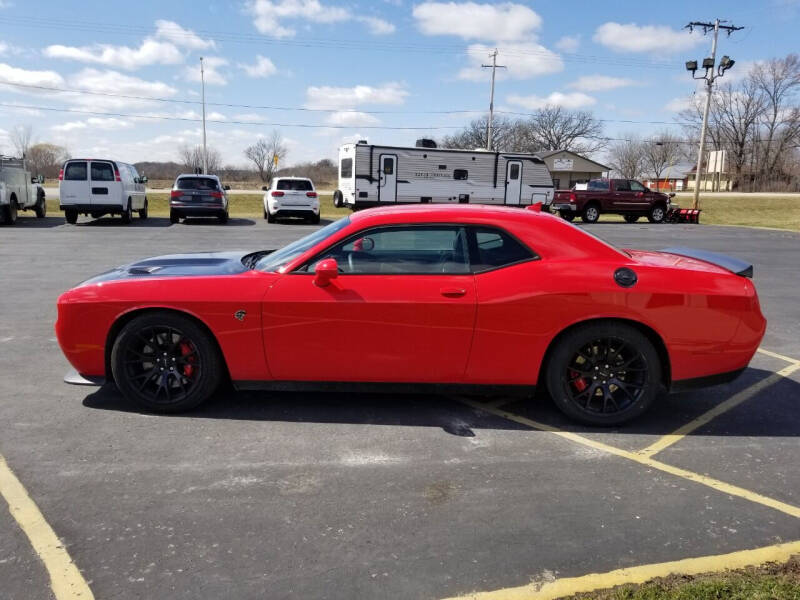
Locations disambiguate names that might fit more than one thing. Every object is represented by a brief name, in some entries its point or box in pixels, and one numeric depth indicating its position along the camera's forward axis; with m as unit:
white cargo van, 19.30
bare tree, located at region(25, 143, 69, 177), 86.00
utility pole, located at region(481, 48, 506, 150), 52.22
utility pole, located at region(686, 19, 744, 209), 32.59
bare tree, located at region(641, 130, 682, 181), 105.62
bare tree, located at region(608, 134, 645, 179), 104.56
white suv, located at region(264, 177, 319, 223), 21.94
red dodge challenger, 3.97
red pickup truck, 28.48
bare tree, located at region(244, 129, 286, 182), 93.56
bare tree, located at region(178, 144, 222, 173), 86.41
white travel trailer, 25.19
